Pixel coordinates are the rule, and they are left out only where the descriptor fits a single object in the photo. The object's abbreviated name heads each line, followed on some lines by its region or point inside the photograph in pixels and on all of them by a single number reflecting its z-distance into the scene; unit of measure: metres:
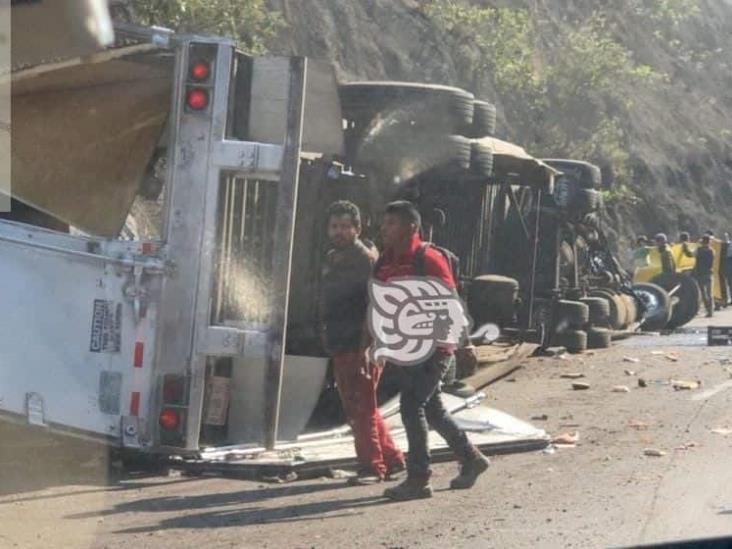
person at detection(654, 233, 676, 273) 25.81
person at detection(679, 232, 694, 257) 29.33
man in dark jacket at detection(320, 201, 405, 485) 9.52
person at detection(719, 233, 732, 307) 31.83
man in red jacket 9.23
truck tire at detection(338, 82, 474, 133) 13.18
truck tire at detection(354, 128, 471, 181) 12.98
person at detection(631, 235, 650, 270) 26.36
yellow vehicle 24.84
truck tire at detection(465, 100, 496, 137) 14.84
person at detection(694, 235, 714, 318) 28.52
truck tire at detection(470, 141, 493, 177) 14.61
